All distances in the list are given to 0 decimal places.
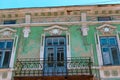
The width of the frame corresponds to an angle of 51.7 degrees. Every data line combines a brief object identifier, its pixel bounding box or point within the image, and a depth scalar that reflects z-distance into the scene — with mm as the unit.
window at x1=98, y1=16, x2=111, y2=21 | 6085
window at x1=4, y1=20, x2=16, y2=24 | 6194
